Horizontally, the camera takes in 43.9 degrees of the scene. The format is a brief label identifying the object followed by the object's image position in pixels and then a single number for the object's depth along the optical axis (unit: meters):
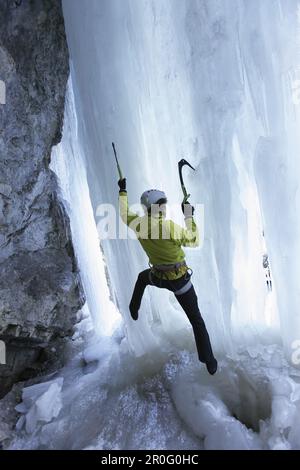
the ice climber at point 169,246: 3.41
